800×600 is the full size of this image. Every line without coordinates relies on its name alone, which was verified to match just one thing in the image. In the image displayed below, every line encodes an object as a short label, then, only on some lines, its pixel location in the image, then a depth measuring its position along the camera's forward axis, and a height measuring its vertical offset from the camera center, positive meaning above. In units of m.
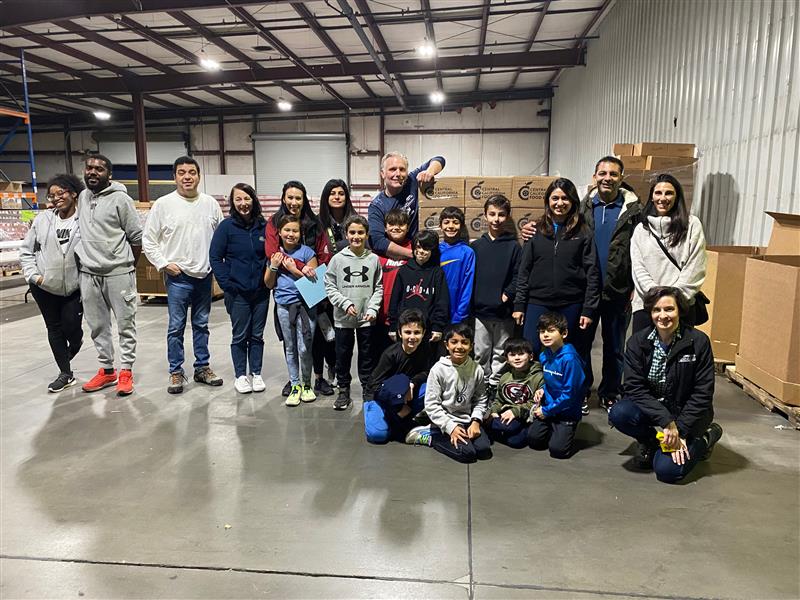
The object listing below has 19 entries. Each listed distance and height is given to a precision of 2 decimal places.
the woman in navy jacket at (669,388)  2.69 -0.88
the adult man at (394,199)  3.65 +0.15
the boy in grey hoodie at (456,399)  3.00 -1.04
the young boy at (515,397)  3.14 -1.07
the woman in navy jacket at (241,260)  3.84 -0.29
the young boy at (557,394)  3.01 -1.00
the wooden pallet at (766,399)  3.47 -1.27
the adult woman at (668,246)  3.21 -0.16
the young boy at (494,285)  3.52 -0.43
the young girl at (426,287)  3.39 -0.43
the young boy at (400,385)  3.16 -0.99
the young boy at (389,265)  3.62 -0.32
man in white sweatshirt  3.92 -0.19
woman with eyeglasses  3.95 -0.32
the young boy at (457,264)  3.49 -0.29
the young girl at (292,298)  3.74 -0.55
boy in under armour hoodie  3.55 -0.44
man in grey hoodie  3.88 -0.29
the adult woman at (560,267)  3.34 -0.30
